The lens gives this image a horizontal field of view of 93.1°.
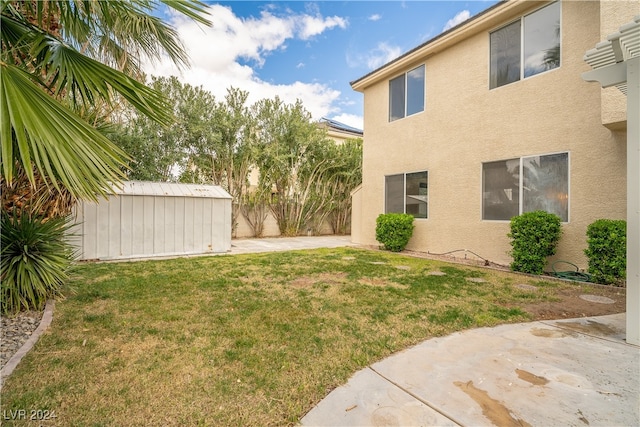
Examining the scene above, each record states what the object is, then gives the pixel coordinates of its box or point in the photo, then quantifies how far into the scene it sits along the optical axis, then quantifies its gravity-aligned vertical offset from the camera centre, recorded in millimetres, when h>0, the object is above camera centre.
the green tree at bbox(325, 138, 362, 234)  15258 +1902
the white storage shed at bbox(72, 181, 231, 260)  7898 -217
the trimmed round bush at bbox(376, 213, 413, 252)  9422 -443
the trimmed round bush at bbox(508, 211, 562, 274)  6195 -431
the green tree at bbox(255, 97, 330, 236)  13516 +2641
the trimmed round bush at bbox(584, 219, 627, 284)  5168 -555
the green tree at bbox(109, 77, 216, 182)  10695 +2984
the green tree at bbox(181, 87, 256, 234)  12320 +2912
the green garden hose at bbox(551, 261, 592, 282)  5832 -1143
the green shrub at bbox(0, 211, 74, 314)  3877 -665
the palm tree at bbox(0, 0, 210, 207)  1938 +1118
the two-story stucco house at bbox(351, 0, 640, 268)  6078 +2157
